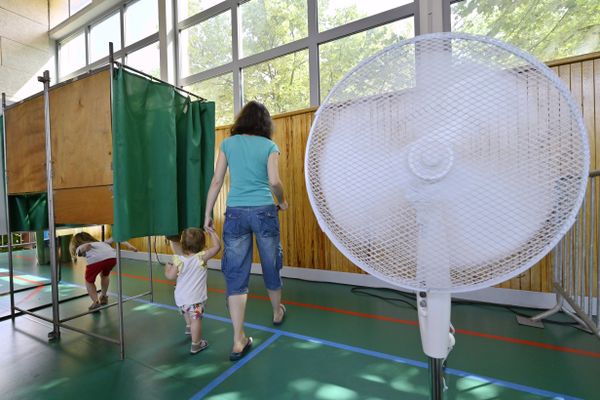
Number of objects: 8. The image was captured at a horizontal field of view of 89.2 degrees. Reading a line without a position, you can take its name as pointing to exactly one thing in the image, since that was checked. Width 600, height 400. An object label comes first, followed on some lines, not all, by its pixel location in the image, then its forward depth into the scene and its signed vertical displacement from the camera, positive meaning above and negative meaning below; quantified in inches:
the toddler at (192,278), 72.7 -19.3
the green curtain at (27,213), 104.4 -3.6
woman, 68.7 -0.8
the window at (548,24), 95.7 +53.5
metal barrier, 70.9 -22.2
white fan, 21.0 +1.8
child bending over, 98.1 -18.0
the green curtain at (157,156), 69.9 +11.7
